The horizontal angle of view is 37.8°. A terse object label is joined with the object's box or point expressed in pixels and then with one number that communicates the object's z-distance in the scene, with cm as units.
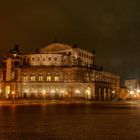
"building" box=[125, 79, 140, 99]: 12124
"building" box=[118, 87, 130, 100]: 11517
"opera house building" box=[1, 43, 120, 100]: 8422
